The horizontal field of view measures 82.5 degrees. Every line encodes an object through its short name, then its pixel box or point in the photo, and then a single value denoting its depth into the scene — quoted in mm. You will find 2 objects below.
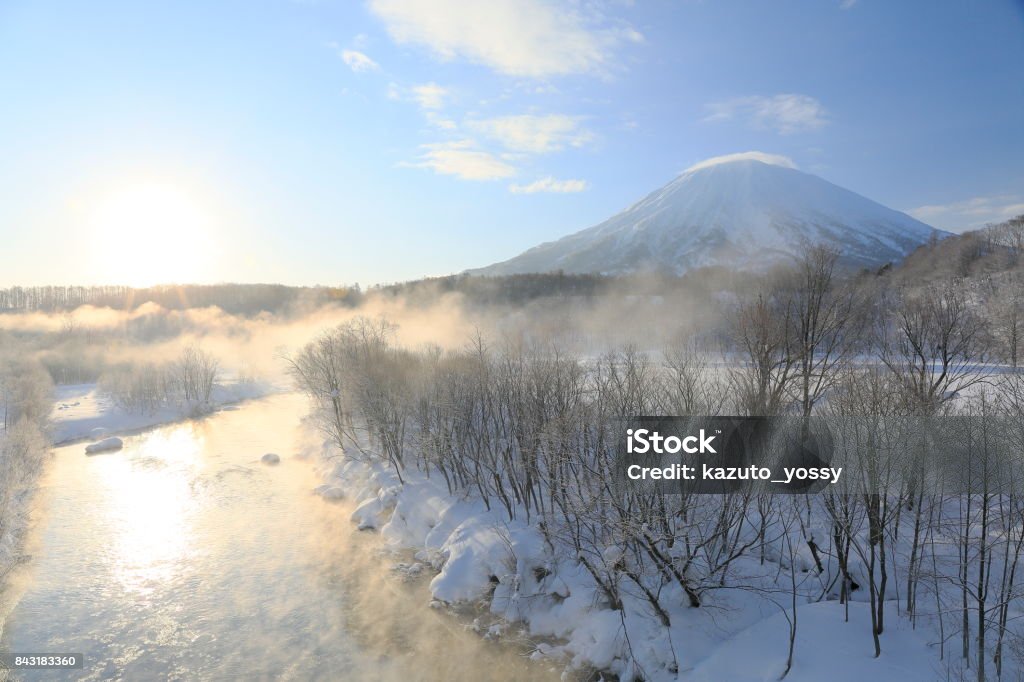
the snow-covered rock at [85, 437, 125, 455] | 38875
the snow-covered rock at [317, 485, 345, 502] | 26953
